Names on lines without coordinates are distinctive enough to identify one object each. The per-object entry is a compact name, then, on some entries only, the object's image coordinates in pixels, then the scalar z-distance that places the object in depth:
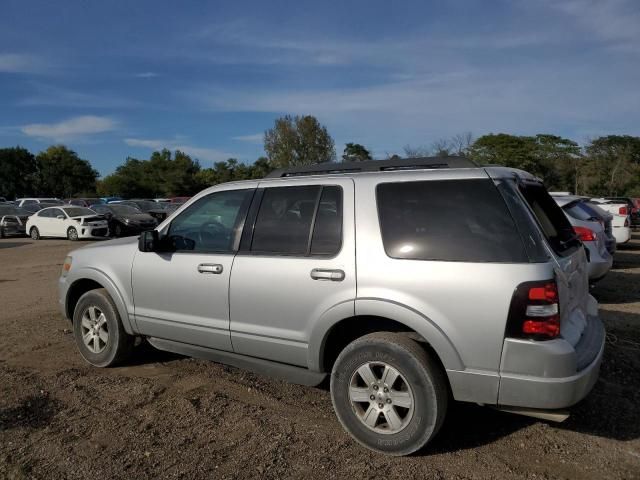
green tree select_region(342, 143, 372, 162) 75.69
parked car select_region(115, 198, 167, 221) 26.05
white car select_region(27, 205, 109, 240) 21.52
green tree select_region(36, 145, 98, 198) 75.38
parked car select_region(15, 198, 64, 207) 34.53
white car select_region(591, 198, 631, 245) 14.20
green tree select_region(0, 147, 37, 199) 72.81
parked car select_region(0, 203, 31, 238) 24.80
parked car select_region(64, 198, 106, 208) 38.62
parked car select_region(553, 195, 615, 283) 7.54
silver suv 3.04
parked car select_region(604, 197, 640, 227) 22.55
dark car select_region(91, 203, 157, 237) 22.73
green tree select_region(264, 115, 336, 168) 67.31
